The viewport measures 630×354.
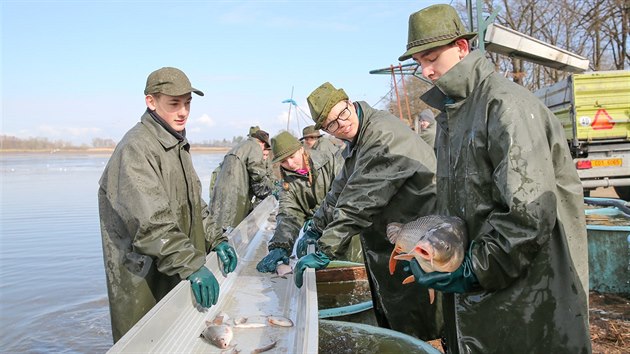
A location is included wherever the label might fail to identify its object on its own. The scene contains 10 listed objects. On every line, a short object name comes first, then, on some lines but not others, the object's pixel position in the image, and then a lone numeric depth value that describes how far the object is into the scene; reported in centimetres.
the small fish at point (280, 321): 309
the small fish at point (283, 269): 416
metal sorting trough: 249
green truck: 1096
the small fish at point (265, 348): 277
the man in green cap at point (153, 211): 309
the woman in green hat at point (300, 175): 564
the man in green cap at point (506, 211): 219
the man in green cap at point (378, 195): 359
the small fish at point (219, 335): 280
